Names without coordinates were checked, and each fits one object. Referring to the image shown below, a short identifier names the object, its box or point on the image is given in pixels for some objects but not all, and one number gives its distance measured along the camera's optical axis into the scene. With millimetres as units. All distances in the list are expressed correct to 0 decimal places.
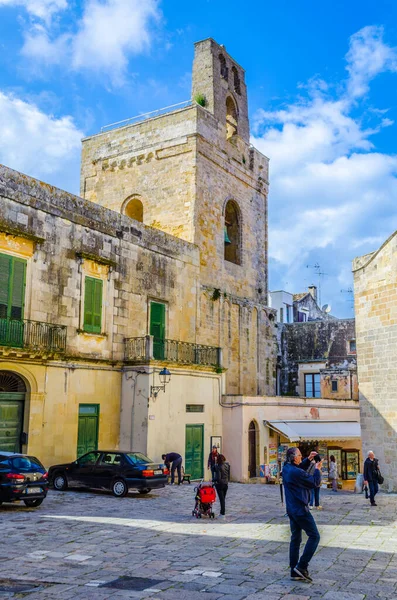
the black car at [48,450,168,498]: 15102
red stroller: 12375
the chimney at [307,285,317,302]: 50522
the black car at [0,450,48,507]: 12438
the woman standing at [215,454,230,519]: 12656
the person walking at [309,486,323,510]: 13711
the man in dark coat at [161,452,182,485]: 18734
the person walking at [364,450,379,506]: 14328
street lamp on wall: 19531
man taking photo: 7375
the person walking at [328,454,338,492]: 20908
